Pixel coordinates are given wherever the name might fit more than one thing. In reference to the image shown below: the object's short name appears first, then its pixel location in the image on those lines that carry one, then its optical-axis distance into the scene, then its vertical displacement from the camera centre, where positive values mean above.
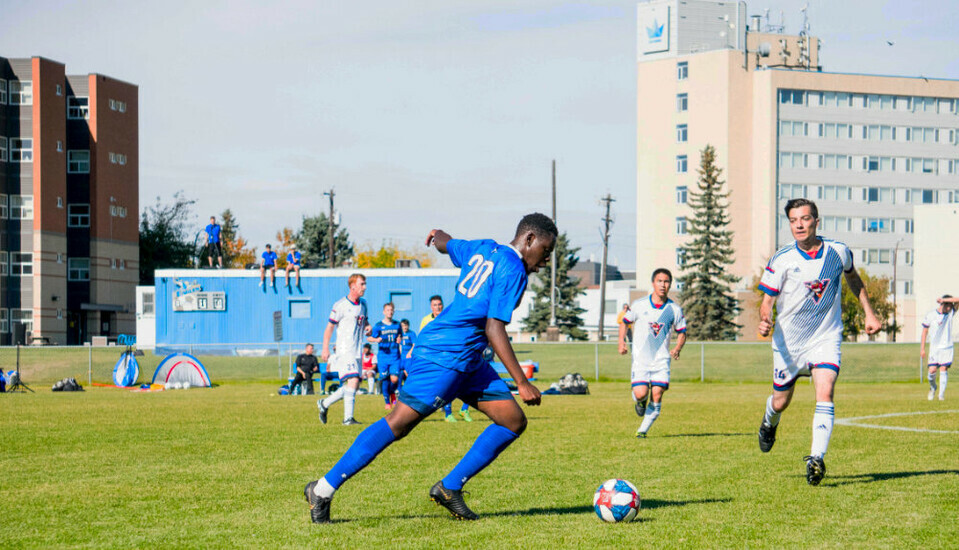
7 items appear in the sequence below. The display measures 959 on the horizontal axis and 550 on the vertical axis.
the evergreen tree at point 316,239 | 106.12 +3.30
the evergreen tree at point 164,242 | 100.00 +2.83
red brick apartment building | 80.44 +5.50
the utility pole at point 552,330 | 70.56 -3.88
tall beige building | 100.25 +13.25
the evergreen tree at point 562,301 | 85.25 -2.35
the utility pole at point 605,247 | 77.19 +1.96
